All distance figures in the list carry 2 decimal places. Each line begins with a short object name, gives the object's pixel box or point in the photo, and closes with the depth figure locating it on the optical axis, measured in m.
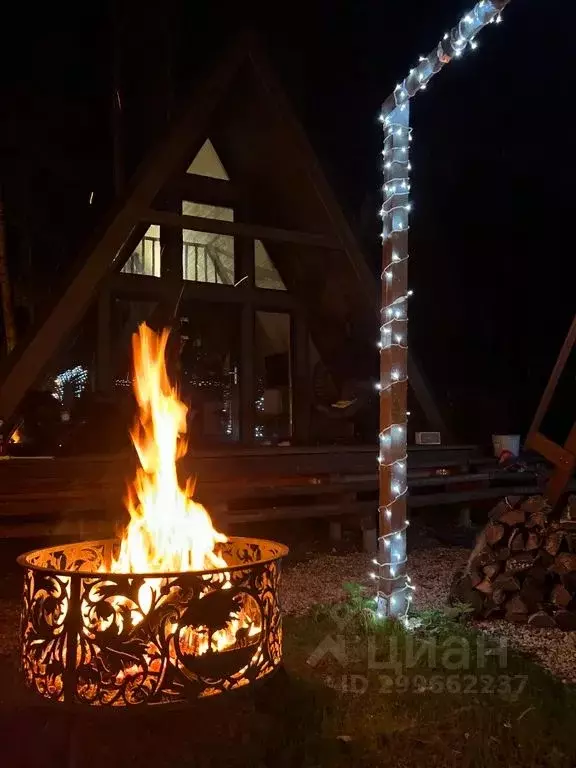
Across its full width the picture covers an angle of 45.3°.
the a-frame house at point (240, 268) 9.10
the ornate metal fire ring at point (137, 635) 3.42
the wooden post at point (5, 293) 13.41
